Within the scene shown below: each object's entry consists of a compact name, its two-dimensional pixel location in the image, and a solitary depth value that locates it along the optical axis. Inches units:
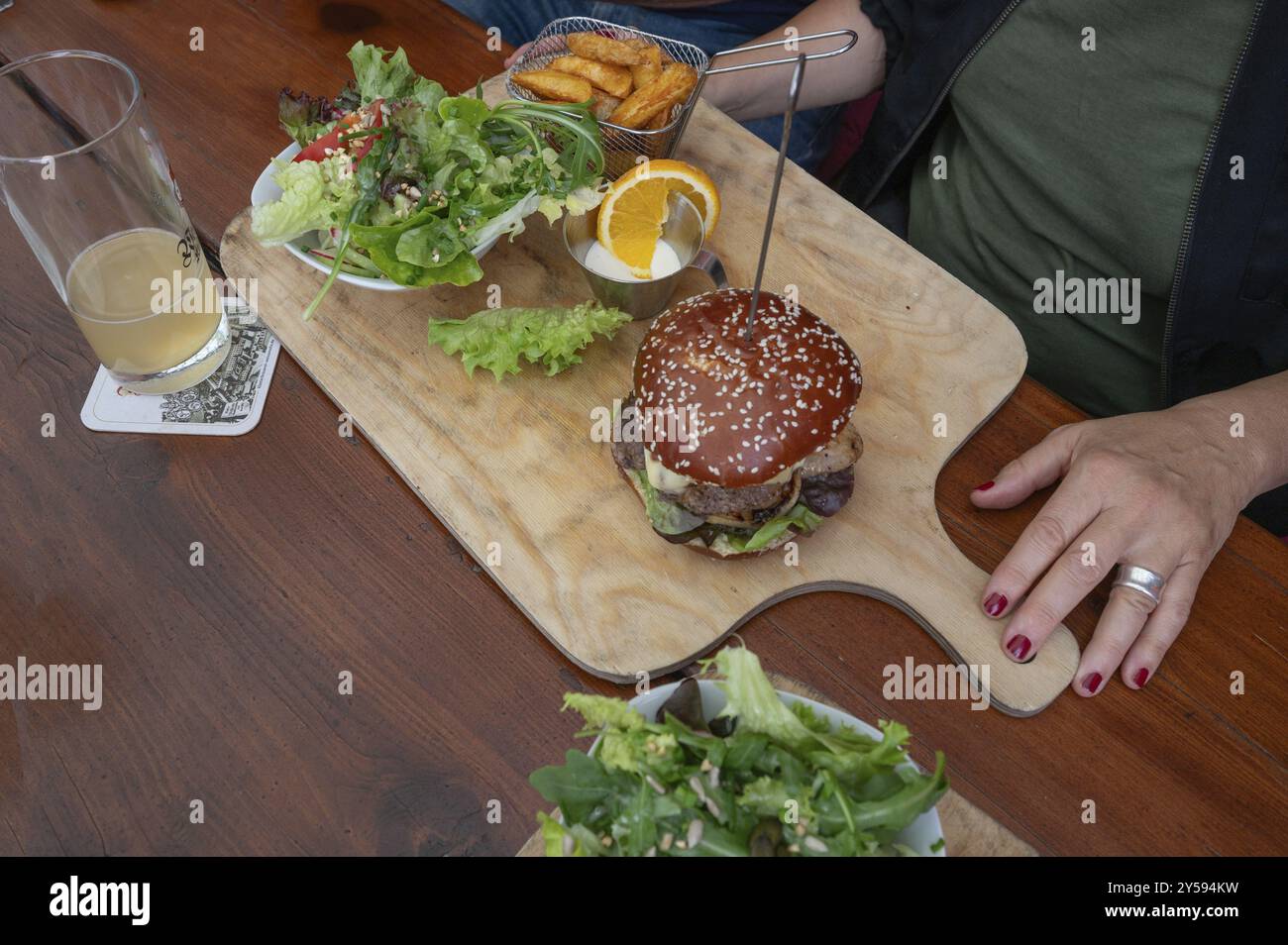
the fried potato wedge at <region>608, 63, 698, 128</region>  33.3
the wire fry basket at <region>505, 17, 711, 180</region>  34.0
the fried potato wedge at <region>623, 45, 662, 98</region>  33.9
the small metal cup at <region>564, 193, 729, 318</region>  32.4
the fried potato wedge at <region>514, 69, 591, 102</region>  33.6
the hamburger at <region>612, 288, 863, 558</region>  28.1
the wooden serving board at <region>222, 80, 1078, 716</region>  28.8
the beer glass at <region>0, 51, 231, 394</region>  28.5
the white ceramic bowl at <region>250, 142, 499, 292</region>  31.8
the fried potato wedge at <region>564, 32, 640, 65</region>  34.1
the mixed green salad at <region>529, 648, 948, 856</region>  22.9
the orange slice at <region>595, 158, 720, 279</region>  32.0
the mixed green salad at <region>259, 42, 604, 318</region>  31.7
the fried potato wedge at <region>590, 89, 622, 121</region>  34.0
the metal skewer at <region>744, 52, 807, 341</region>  24.0
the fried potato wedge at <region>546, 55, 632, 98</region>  33.8
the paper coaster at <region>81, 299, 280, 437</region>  31.0
